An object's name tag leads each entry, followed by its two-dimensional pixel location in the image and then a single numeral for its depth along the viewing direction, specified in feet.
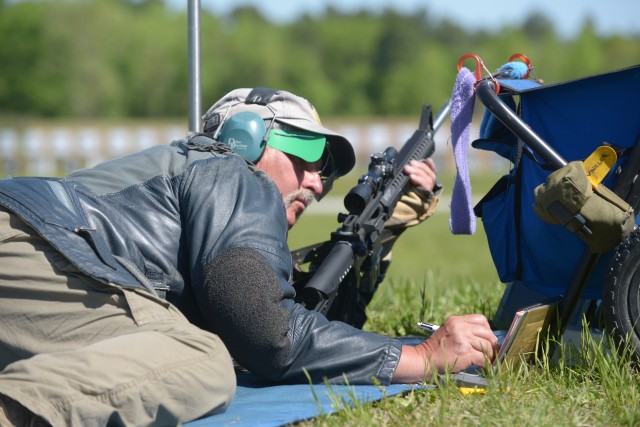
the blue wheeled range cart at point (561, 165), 23.18
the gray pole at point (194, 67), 33.99
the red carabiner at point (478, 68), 26.14
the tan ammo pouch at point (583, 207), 22.49
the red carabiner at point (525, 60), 28.19
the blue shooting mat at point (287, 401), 20.54
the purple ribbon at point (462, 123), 26.16
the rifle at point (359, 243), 27.22
